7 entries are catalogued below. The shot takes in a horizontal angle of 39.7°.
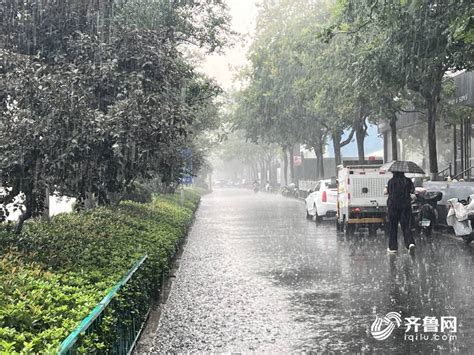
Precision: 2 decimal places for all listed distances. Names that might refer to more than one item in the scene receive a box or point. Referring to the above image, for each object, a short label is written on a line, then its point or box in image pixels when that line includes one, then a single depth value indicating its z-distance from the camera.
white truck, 18.28
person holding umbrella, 13.67
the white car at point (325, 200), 23.70
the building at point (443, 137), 27.16
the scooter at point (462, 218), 14.82
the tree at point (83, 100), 8.86
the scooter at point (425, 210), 17.55
